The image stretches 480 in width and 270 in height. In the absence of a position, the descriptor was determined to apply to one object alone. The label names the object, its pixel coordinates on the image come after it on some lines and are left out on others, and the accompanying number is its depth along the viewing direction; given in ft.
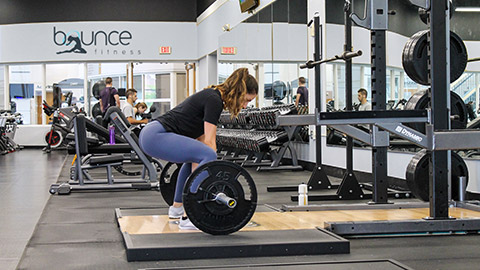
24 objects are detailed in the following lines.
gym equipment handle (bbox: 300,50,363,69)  16.42
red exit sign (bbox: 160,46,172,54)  54.54
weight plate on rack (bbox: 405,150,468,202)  15.05
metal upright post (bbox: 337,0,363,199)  19.10
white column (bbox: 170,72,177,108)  57.98
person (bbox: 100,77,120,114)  42.60
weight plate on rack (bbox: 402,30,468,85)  14.70
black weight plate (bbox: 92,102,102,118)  49.14
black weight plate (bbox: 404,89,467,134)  15.78
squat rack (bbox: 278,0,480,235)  12.71
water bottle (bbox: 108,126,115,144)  24.11
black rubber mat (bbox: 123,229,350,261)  10.94
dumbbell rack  29.60
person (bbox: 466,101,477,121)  18.11
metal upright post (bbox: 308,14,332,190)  20.63
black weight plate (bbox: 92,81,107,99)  52.15
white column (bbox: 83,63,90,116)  55.67
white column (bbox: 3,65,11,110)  56.03
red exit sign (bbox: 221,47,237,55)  40.11
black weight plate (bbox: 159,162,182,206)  15.21
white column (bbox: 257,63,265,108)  35.25
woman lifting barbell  12.64
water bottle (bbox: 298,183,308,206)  16.81
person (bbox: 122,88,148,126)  35.53
